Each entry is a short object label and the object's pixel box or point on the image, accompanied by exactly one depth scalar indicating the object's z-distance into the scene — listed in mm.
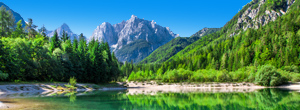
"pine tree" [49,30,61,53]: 64062
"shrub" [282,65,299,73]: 95875
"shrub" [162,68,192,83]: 117275
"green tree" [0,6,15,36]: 75000
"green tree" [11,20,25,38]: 74044
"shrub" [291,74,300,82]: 77938
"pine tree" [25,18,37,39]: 92312
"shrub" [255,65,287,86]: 72375
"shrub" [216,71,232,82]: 101606
